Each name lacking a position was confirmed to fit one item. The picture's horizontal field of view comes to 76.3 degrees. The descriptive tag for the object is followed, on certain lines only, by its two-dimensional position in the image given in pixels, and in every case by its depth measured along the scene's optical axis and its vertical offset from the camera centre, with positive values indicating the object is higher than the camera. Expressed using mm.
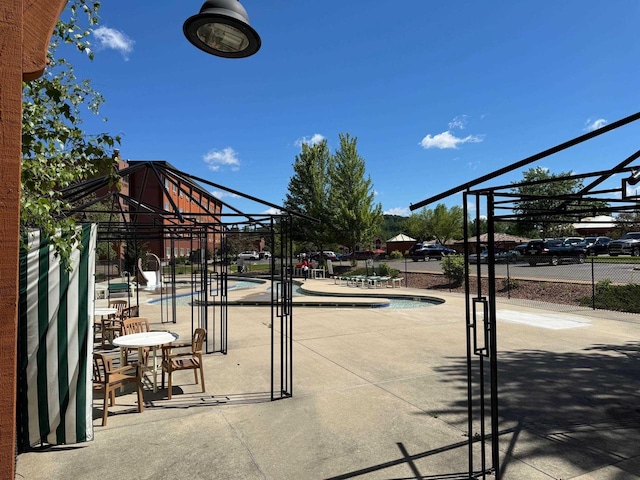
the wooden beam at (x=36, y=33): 1642 +912
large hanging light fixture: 3197 +1817
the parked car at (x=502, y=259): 32531 -857
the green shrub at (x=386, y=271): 25953 -1439
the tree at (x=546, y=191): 38250 +5368
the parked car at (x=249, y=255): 55981 -696
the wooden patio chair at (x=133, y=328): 7018 -1409
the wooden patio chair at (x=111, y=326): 9003 -1733
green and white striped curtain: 4207 -1036
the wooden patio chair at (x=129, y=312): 9631 -1535
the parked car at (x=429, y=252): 46931 -347
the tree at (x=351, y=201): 31375 +3765
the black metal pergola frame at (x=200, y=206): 5488 +625
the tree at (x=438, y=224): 71375 +4523
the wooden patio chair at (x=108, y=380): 5000 -1690
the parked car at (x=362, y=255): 50381 -702
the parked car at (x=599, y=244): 31766 +325
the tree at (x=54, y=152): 2803 +774
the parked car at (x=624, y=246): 29100 +132
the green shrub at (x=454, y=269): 20742 -1031
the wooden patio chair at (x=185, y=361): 5918 -1654
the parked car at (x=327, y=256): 44588 -697
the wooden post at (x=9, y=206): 1411 +161
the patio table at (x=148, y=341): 5896 -1345
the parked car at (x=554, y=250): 28312 -125
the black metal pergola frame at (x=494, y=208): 2965 +384
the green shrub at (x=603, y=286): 14820 -1419
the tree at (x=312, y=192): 32750 +5031
